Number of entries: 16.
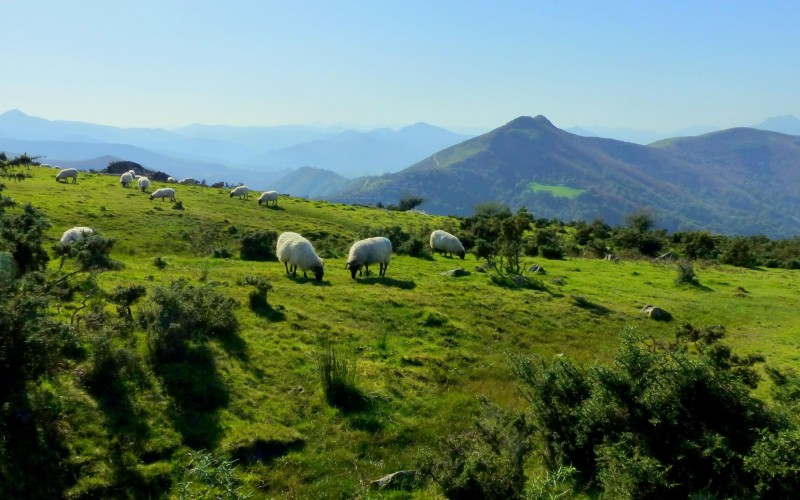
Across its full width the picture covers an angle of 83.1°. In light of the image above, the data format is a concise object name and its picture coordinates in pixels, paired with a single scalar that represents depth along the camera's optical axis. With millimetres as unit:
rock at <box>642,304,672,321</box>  22234
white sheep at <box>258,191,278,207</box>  52459
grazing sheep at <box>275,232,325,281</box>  23312
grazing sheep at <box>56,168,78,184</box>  49312
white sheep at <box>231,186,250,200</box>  54453
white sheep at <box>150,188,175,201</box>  45781
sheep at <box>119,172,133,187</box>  53094
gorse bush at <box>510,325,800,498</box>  6910
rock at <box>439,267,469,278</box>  27791
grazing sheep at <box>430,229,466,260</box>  38375
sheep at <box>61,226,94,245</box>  23625
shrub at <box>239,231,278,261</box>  29809
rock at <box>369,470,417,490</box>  9039
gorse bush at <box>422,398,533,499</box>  7656
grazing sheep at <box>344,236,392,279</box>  25125
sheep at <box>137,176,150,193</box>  51147
